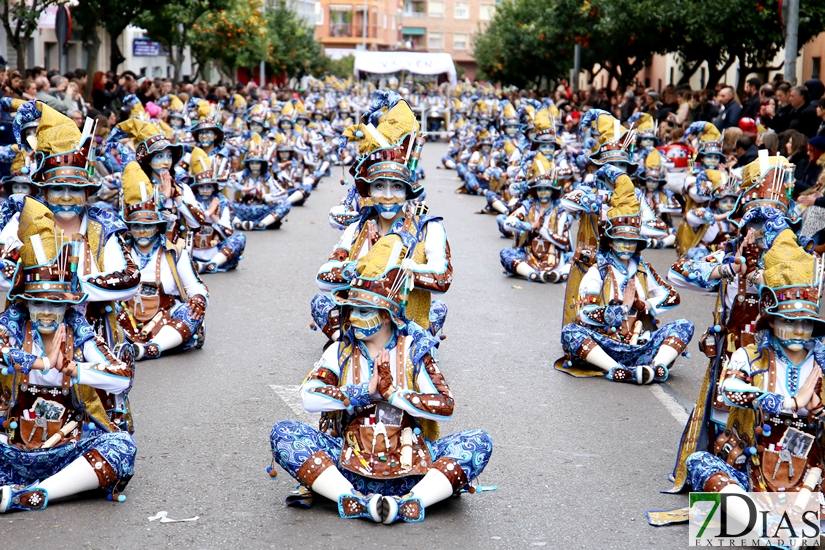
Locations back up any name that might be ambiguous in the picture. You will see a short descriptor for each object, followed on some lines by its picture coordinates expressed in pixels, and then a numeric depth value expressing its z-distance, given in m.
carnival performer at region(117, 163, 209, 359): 10.43
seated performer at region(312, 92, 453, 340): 8.02
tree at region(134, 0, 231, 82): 30.42
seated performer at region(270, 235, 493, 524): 6.29
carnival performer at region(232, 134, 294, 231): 19.67
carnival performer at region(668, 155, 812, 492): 7.10
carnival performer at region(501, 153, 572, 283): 15.02
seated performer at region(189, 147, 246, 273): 15.03
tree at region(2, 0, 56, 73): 21.22
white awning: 57.75
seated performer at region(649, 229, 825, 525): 6.18
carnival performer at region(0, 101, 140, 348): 7.35
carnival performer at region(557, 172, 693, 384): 9.87
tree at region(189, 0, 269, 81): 40.50
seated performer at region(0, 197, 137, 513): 6.41
